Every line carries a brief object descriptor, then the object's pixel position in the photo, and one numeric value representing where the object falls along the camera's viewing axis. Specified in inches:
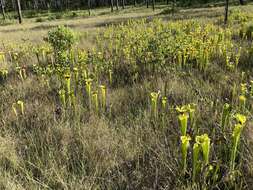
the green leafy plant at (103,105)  124.4
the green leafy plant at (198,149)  71.1
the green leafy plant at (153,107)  104.7
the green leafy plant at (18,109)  136.7
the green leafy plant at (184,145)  72.2
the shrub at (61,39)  257.8
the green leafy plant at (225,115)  88.7
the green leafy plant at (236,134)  72.1
